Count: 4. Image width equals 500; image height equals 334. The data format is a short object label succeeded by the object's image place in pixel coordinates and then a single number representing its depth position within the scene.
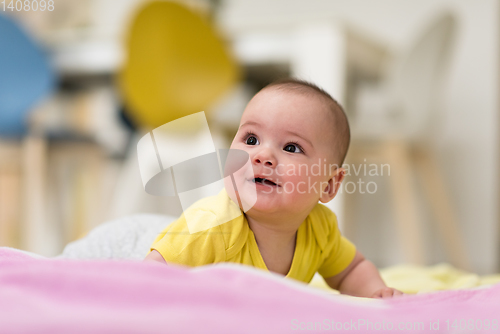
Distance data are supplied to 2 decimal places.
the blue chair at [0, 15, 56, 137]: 1.65
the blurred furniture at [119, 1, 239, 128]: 1.25
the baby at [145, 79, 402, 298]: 0.54
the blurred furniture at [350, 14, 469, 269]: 1.48
